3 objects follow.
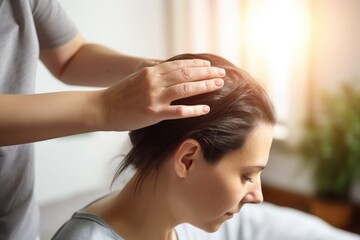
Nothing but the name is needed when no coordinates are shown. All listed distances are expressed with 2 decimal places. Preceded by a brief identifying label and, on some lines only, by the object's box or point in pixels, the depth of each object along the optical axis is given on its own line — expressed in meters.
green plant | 2.54
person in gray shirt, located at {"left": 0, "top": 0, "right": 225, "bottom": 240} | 0.78
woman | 0.98
